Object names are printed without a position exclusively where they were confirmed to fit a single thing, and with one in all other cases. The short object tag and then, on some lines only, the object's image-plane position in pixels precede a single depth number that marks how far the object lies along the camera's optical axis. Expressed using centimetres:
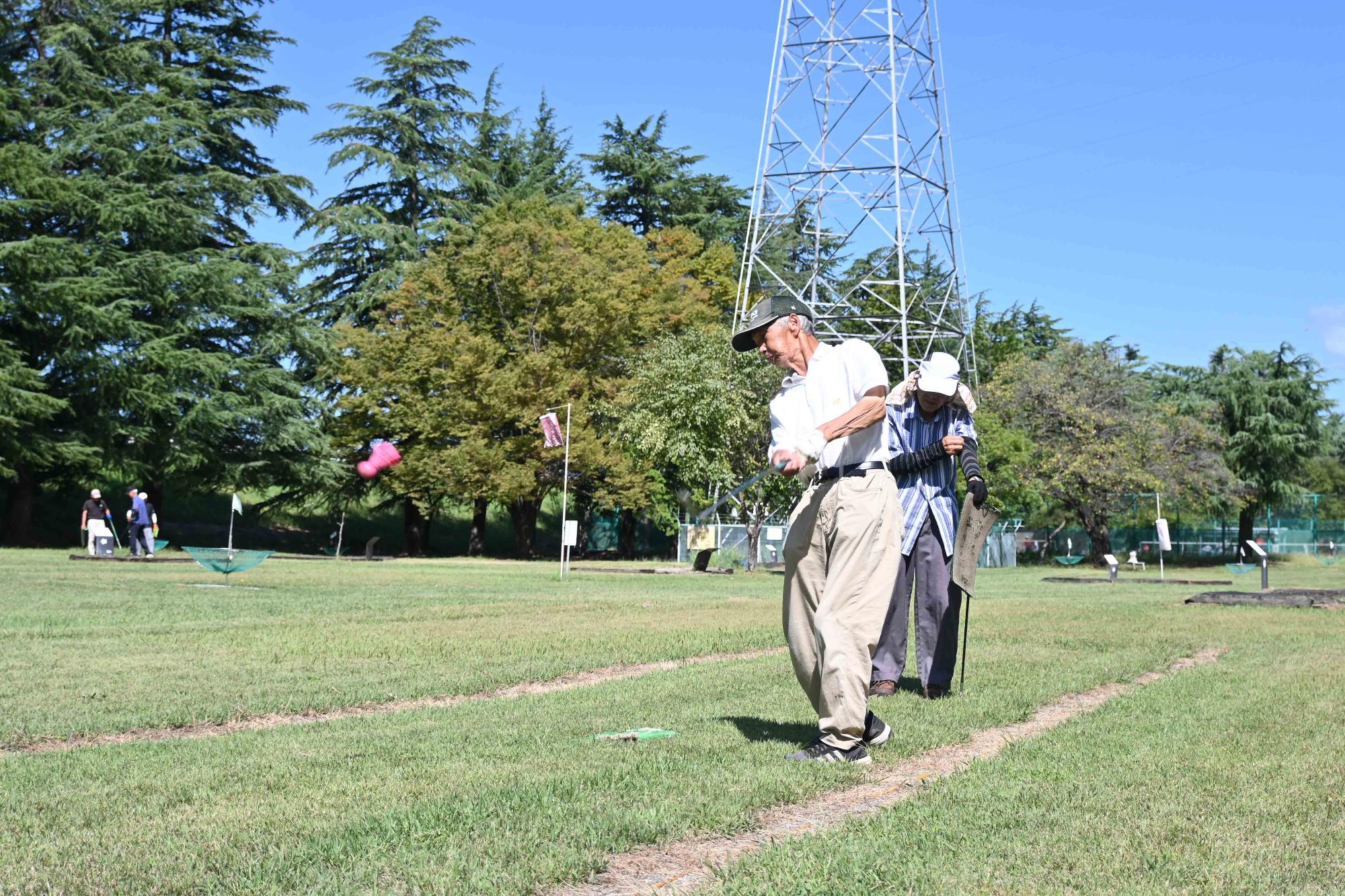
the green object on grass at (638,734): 649
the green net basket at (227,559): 2073
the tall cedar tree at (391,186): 5056
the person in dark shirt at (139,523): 3222
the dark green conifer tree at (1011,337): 6688
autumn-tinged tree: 4538
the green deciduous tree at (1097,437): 4844
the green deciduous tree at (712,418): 3869
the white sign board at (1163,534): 3150
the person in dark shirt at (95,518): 3216
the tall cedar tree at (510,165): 5400
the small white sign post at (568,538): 2977
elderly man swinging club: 597
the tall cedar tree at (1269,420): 6022
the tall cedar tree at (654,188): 5859
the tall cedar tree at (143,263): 4106
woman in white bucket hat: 825
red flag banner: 3231
